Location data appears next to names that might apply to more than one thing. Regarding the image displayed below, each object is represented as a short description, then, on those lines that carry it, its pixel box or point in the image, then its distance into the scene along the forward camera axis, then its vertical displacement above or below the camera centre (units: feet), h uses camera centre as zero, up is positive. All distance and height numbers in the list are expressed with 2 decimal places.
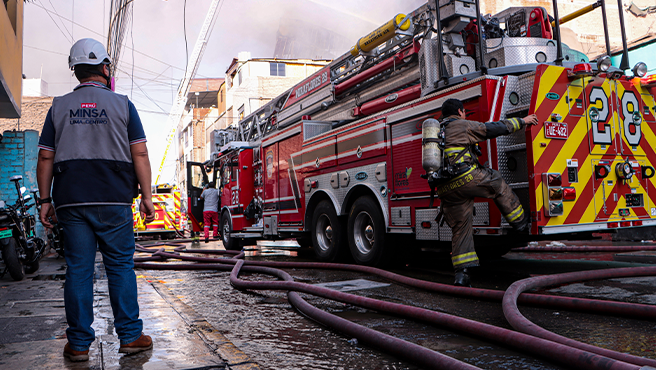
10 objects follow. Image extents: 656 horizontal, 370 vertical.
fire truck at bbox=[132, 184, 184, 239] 61.67 +1.70
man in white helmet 9.93 +0.92
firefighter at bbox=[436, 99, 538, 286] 16.20 +0.93
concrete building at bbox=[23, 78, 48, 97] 146.30 +41.54
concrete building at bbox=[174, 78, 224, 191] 168.86 +35.75
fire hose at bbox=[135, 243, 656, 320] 11.01 -2.07
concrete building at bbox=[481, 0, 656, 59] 83.64 +30.47
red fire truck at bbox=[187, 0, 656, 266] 17.26 +3.20
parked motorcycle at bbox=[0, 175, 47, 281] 21.58 -0.37
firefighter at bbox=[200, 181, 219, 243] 44.24 +1.59
